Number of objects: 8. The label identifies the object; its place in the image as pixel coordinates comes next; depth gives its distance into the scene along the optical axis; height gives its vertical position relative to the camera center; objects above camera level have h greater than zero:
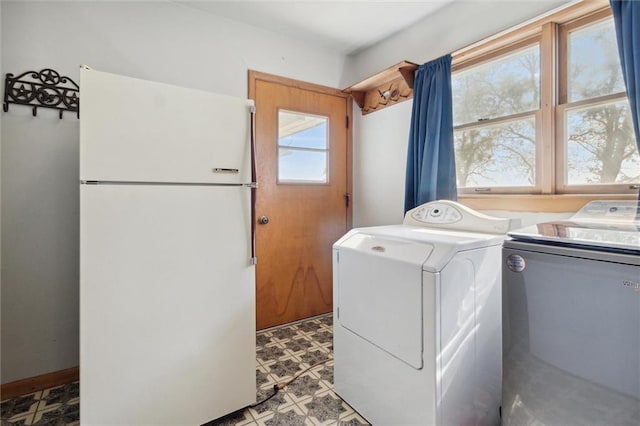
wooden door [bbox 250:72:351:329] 2.78 +0.20
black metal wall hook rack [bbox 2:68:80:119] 1.85 +0.75
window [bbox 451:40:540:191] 1.98 +0.62
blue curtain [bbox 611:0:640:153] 1.43 +0.76
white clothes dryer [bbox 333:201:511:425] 1.33 -0.50
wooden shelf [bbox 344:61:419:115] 2.53 +1.13
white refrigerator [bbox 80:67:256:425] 1.34 -0.18
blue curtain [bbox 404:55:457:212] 2.24 +0.54
